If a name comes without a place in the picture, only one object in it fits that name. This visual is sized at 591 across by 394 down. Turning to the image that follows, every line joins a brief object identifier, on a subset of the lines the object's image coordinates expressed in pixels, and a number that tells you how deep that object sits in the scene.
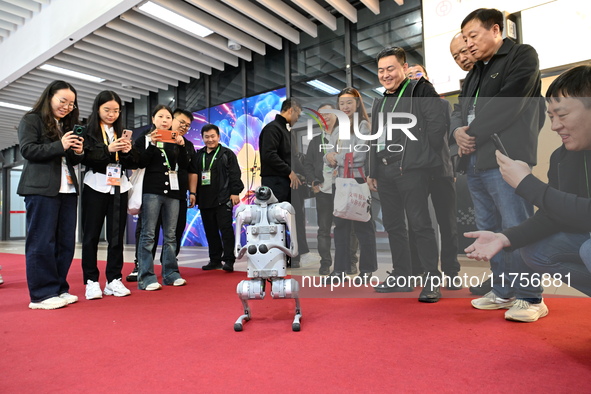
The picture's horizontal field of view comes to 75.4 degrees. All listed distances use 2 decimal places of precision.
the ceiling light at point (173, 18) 5.08
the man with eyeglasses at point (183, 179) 3.35
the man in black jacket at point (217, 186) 4.00
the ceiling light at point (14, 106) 8.51
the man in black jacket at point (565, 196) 1.43
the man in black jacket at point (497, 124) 1.80
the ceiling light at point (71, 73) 6.75
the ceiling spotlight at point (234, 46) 6.16
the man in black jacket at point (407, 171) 2.12
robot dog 1.90
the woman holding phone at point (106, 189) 2.70
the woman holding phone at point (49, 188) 2.41
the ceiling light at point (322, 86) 5.93
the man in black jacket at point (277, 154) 3.18
